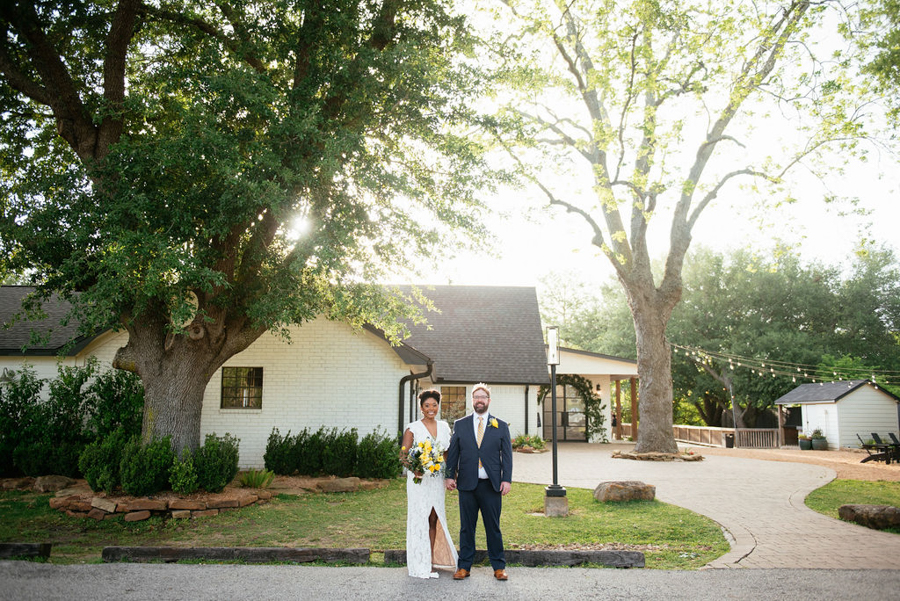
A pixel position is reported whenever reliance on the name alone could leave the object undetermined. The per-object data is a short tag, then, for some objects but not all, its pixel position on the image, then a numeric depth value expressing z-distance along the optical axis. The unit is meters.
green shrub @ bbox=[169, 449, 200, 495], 10.80
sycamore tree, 17.56
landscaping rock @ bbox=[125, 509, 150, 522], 10.28
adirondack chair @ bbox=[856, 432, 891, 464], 20.72
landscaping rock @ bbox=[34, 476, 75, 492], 12.80
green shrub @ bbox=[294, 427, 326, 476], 14.23
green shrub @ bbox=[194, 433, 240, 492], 11.21
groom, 6.44
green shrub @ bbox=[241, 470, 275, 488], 12.59
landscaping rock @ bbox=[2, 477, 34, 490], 13.30
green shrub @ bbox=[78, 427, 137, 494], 10.91
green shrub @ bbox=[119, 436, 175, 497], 10.66
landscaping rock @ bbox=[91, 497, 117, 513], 10.44
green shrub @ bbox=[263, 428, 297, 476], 14.37
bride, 6.55
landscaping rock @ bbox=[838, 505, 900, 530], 9.25
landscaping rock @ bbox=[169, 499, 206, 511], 10.56
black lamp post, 11.46
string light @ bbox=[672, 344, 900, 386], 32.44
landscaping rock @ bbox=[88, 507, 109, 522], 10.42
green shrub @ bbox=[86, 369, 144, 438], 13.30
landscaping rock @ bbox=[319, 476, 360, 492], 13.34
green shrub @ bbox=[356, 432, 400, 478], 14.24
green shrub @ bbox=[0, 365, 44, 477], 13.94
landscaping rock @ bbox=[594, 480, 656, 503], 11.52
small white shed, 27.88
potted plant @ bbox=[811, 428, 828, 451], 28.52
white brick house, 16.19
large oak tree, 9.56
